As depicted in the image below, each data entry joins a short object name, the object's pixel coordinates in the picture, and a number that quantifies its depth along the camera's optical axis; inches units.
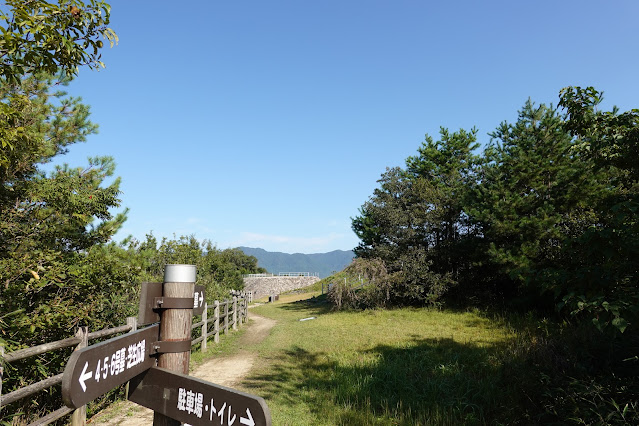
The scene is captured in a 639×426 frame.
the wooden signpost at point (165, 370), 63.5
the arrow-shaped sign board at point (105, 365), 62.2
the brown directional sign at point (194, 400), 62.1
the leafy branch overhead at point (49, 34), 117.6
